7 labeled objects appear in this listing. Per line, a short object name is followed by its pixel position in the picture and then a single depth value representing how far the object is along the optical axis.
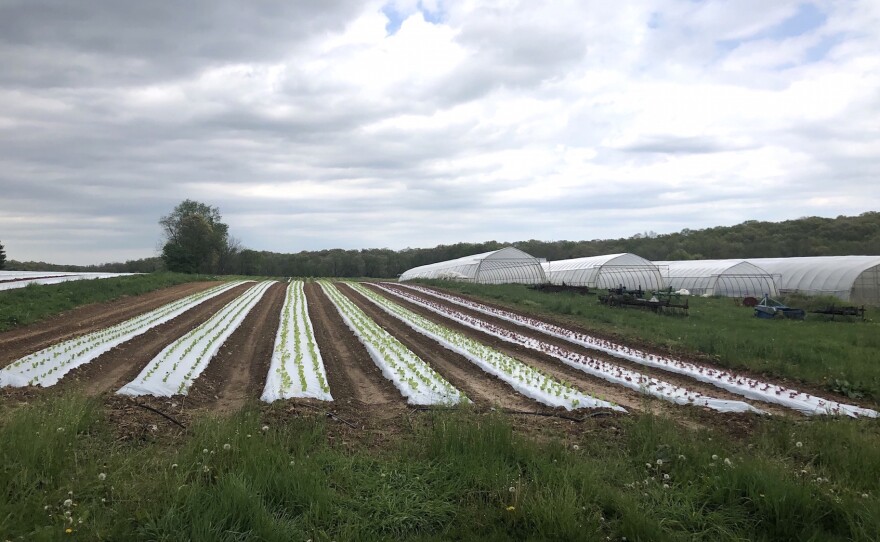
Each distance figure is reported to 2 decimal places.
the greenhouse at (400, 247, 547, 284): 42.25
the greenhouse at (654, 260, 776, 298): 33.56
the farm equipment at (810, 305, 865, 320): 19.95
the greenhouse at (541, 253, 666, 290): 37.53
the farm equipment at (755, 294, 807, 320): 21.33
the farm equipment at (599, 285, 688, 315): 22.78
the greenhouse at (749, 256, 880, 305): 27.72
